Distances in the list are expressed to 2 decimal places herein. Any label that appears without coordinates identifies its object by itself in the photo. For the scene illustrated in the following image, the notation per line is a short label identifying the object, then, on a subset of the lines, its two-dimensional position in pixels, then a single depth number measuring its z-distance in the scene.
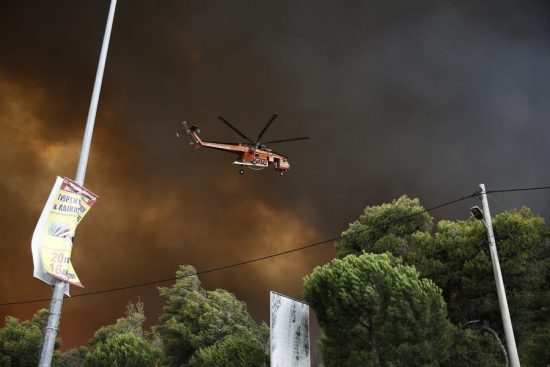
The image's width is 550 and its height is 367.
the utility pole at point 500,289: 17.28
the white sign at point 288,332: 21.05
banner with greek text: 8.65
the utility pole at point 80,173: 8.45
